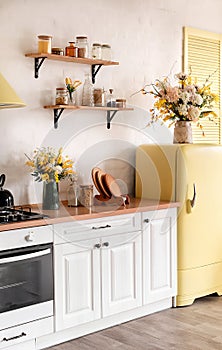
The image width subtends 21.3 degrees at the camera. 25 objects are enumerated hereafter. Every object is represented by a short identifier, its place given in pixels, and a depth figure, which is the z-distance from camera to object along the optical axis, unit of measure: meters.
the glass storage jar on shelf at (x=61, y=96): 4.31
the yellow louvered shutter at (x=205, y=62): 5.32
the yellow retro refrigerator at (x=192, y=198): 4.56
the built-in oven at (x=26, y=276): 3.48
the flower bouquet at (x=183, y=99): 4.72
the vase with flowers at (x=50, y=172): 4.03
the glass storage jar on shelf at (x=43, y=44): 4.16
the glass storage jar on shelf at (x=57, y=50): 4.24
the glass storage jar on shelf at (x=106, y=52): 4.60
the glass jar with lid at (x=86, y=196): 4.25
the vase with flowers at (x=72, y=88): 4.37
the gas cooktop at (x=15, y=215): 3.58
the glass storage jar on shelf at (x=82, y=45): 4.40
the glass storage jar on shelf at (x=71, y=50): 4.34
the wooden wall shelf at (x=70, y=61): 4.14
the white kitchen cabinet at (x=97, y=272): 3.82
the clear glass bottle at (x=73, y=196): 4.26
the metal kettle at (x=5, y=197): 3.84
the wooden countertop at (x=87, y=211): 3.61
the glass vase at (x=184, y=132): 4.82
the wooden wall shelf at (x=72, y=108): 4.27
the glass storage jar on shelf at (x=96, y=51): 4.52
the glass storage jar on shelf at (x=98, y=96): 4.55
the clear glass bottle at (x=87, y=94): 4.50
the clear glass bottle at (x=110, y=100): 4.66
